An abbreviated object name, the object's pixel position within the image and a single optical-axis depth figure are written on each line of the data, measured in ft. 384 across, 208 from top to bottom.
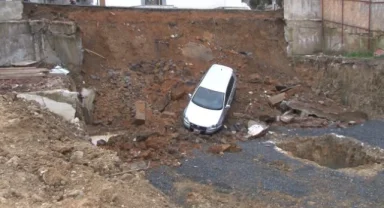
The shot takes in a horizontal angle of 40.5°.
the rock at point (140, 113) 62.64
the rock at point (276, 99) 71.92
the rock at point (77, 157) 38.41
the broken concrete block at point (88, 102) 62.39
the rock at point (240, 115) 67.72
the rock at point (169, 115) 65.26
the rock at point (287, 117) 68.03
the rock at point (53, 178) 33.58
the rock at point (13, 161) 35.17
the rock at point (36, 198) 30.63
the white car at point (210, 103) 60.49
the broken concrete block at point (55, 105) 51.90
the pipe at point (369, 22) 73.99
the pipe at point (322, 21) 83.35
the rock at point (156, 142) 55.77
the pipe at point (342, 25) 79.51
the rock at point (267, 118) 68.39
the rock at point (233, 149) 57.31
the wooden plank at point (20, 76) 58.80
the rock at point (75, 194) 31.83
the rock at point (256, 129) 62.75
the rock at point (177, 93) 69.15
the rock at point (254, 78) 76.69
